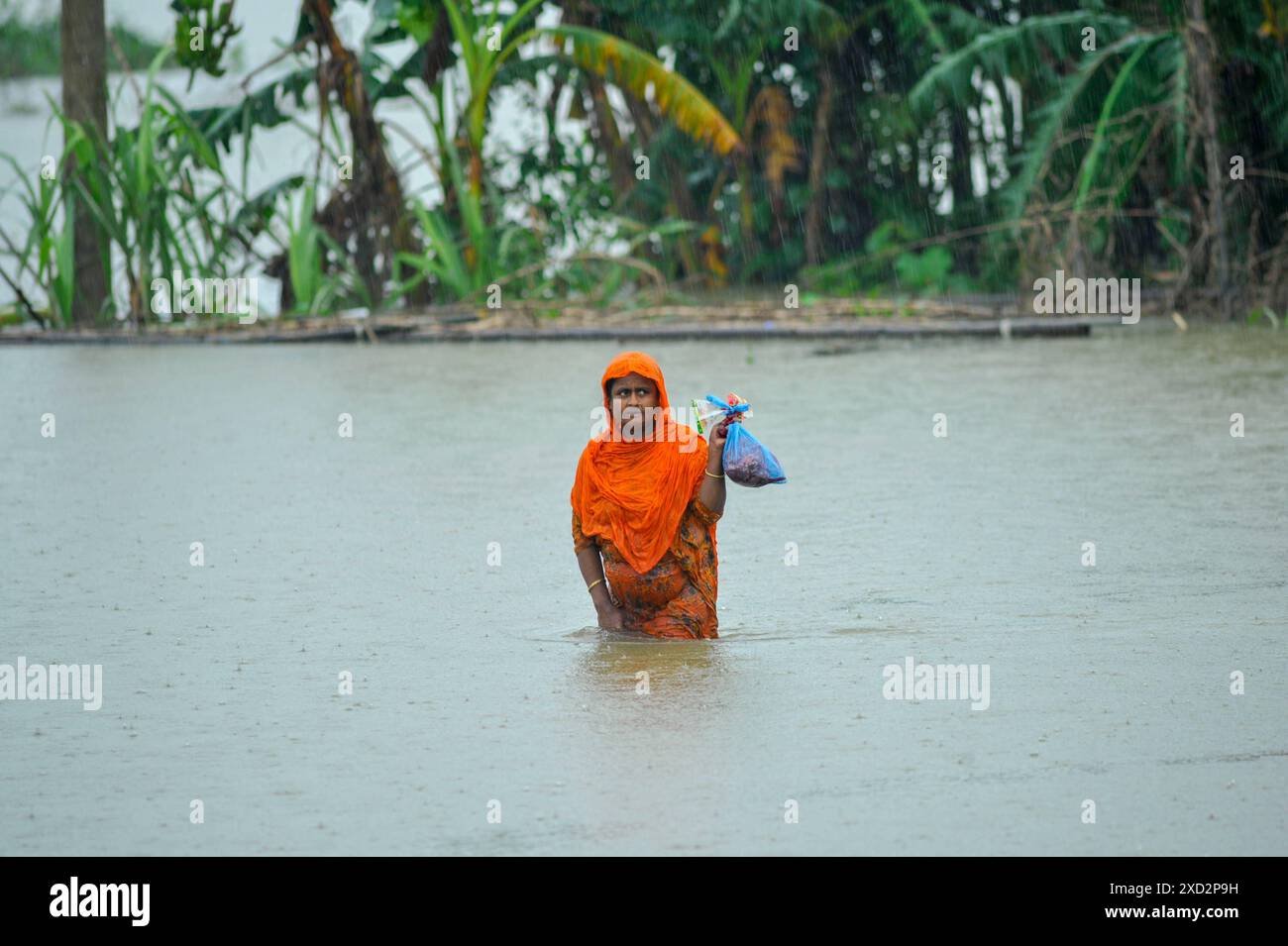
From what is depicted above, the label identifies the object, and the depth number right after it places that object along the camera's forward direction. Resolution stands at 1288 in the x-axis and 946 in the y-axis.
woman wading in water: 12.32
